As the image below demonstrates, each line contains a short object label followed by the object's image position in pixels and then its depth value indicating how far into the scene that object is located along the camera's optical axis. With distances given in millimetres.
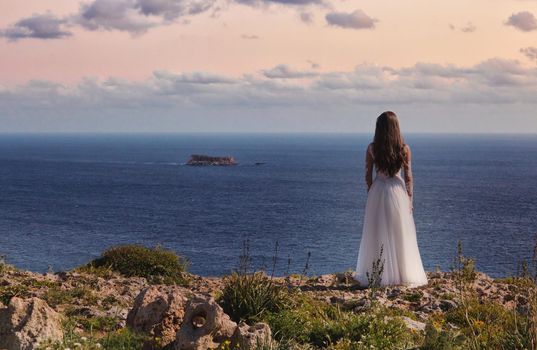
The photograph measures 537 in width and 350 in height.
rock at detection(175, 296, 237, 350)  7605
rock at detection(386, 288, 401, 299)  12870
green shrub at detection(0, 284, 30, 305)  11938
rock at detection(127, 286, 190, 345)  8469
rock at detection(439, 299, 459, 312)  11859
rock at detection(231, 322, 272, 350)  7359
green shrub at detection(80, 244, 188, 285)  18312
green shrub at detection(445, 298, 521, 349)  8297
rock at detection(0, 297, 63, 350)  7473
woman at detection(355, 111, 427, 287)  14586
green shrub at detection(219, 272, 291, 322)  9992
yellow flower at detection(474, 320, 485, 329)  9617
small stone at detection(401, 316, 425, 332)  9490
